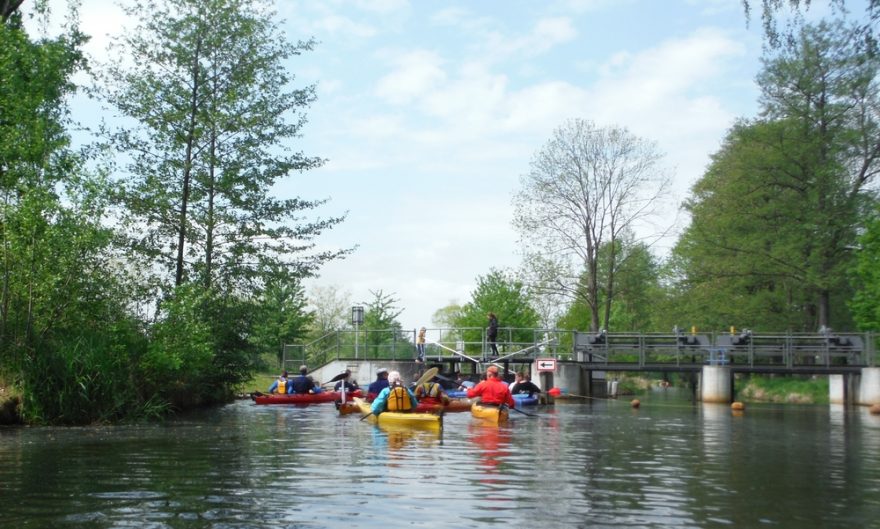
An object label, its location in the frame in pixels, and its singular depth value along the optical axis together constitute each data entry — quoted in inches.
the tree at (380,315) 2514.1
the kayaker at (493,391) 975.0
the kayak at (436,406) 891.4
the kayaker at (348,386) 1203.2
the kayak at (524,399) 1182.6
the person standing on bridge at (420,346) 1590.9
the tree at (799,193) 1712.6
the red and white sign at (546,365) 1446.9
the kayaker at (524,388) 1221.7
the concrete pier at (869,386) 1462.8
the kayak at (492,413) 927.0
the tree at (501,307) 2242.9
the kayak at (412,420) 815.7
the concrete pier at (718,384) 1502.2
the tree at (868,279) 1616.6
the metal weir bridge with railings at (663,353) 1504.7
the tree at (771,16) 440.8
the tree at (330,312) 3252.7
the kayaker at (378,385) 1061.1
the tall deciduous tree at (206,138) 1184.2
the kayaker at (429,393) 936.9
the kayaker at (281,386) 1283.3
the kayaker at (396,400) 865.5
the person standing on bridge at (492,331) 1573.6
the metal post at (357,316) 1584.6
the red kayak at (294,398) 1246.9
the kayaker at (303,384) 1270.9
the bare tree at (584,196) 1932.8
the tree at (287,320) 2121.1
